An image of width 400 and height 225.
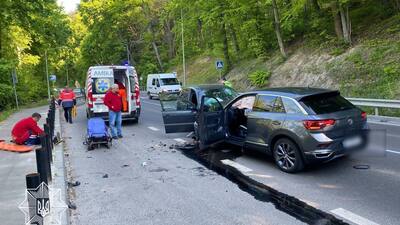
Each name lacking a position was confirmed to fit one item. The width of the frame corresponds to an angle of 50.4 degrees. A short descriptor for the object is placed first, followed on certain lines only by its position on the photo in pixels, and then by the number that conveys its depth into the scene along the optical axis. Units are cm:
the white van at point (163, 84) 3597
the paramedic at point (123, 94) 1673
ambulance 1648
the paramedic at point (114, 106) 1316
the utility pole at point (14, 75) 2611
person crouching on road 1136
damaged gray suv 721
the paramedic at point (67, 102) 1820
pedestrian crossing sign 3195
